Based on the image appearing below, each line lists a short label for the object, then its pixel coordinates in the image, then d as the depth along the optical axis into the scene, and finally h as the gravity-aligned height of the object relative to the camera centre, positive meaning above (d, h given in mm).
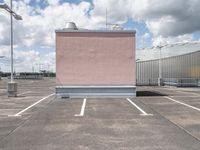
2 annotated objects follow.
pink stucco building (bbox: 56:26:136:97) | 10032 +1199
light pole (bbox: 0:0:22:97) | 10277 -456
